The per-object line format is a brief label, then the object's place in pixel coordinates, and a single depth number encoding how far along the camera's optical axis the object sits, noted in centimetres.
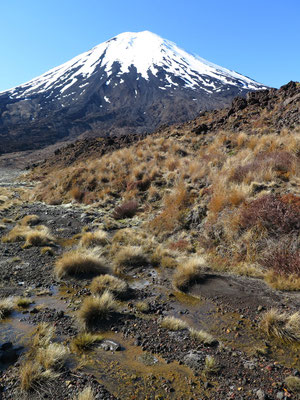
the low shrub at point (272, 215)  578
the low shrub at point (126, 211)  1147
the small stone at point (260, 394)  282
